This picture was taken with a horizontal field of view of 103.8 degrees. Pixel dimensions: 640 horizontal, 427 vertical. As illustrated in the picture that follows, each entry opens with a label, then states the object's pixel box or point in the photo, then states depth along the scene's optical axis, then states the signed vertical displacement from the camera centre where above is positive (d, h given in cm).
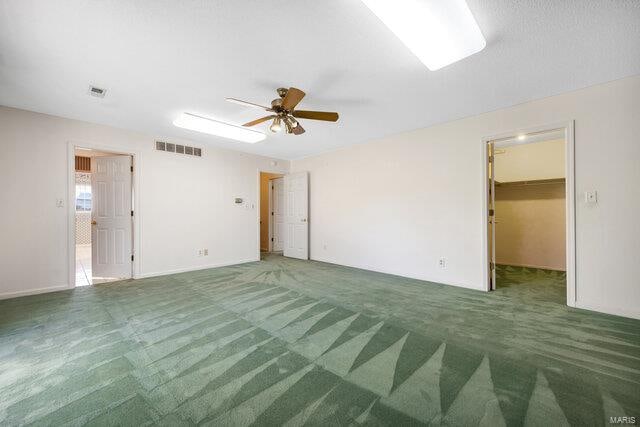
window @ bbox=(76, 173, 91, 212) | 793 +71
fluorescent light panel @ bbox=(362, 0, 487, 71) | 163 +134
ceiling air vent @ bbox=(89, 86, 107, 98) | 283 +142
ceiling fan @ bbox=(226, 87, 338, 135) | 262 +113
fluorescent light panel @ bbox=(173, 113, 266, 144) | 358 +134
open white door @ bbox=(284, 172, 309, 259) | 619 -2
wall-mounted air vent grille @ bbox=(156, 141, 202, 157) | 458 +126
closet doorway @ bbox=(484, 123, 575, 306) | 439 -3
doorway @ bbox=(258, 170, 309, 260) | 624 +1
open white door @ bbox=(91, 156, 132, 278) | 434 -7
